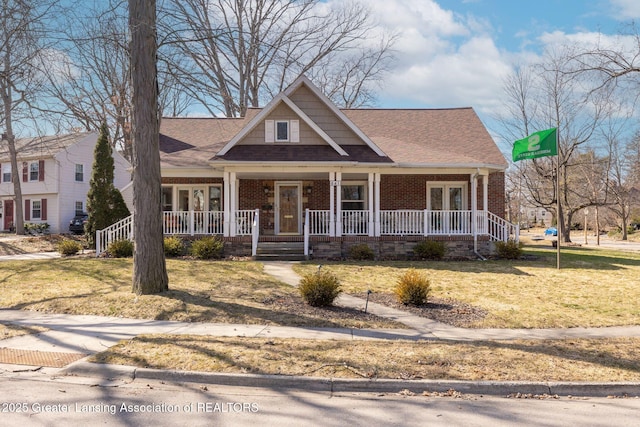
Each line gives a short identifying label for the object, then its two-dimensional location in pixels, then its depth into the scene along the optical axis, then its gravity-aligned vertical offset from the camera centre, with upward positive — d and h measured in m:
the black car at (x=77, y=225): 32.66 +0.11
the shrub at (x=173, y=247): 16.56 -0.76
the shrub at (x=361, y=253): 16.75 -1.02
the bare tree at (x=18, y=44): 10.55 +4.41
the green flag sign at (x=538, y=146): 14.56 +2.55
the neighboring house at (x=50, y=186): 34.56 +3.15
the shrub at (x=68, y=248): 17.80 -0.83
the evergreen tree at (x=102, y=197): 19.88 +1.28
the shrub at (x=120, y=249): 16.31 -0.81
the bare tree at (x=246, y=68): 30.59 +10.78
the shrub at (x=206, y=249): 16.14 -0.81
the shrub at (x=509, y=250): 17.38 -0.98
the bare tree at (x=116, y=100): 29.33 +8.45
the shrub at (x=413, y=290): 9.80 -1.41
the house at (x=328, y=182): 17.41 +1.85
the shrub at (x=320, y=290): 9.38 -1.33
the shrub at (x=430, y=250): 17.02 -0.94
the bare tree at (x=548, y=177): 32.93 +3.54
